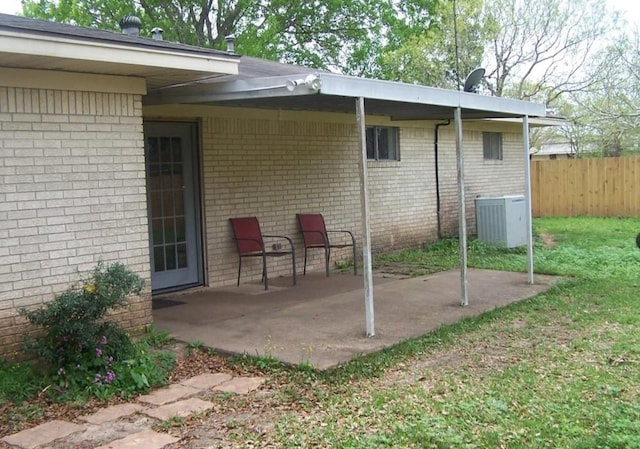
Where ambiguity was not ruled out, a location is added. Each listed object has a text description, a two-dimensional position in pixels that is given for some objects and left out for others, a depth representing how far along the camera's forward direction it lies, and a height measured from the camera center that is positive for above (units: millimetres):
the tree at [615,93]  21116 +3406
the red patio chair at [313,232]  10555 -452
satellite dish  9656 +1638
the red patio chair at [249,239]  9266 -471
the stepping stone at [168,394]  5082 -1394
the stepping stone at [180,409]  4773 -1413
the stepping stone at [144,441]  4270 -1446
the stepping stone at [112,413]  4738 -1412
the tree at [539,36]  23641 +5460
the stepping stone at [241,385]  5266 -1385
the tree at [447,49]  23375 +5095
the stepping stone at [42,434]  4359 -1427
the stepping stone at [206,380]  5389 -1371
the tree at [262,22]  25498 +7054
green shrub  5270 -1005
